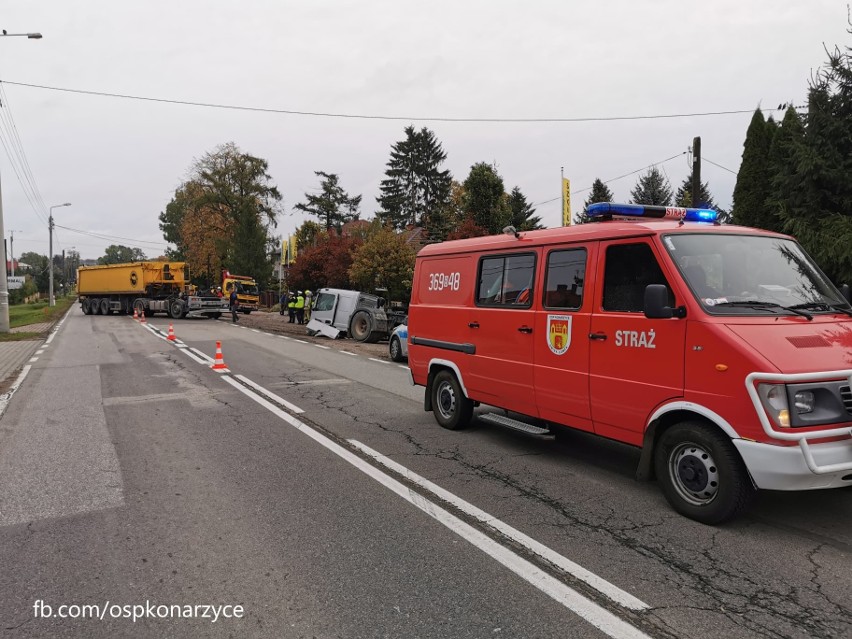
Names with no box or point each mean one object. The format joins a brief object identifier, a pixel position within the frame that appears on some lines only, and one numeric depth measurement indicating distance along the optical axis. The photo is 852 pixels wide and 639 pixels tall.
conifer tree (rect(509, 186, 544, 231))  42.27
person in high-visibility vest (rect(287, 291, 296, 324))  26.91
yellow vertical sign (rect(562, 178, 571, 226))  26.03
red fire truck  3.64
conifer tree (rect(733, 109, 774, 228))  17.25
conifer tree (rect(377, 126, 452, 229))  58.88
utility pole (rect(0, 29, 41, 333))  20.64
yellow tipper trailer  32.31
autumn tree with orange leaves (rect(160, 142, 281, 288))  52.50
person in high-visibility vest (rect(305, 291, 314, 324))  26.59
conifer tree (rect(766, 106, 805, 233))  12.90
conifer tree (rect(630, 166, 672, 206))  41.72
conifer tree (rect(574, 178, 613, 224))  45.62
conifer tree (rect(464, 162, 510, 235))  32.53
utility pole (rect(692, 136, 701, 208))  18.08
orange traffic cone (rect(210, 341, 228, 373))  12.22
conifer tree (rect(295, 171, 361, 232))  60.47
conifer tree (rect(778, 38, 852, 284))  12.06
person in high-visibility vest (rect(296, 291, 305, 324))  26.95
